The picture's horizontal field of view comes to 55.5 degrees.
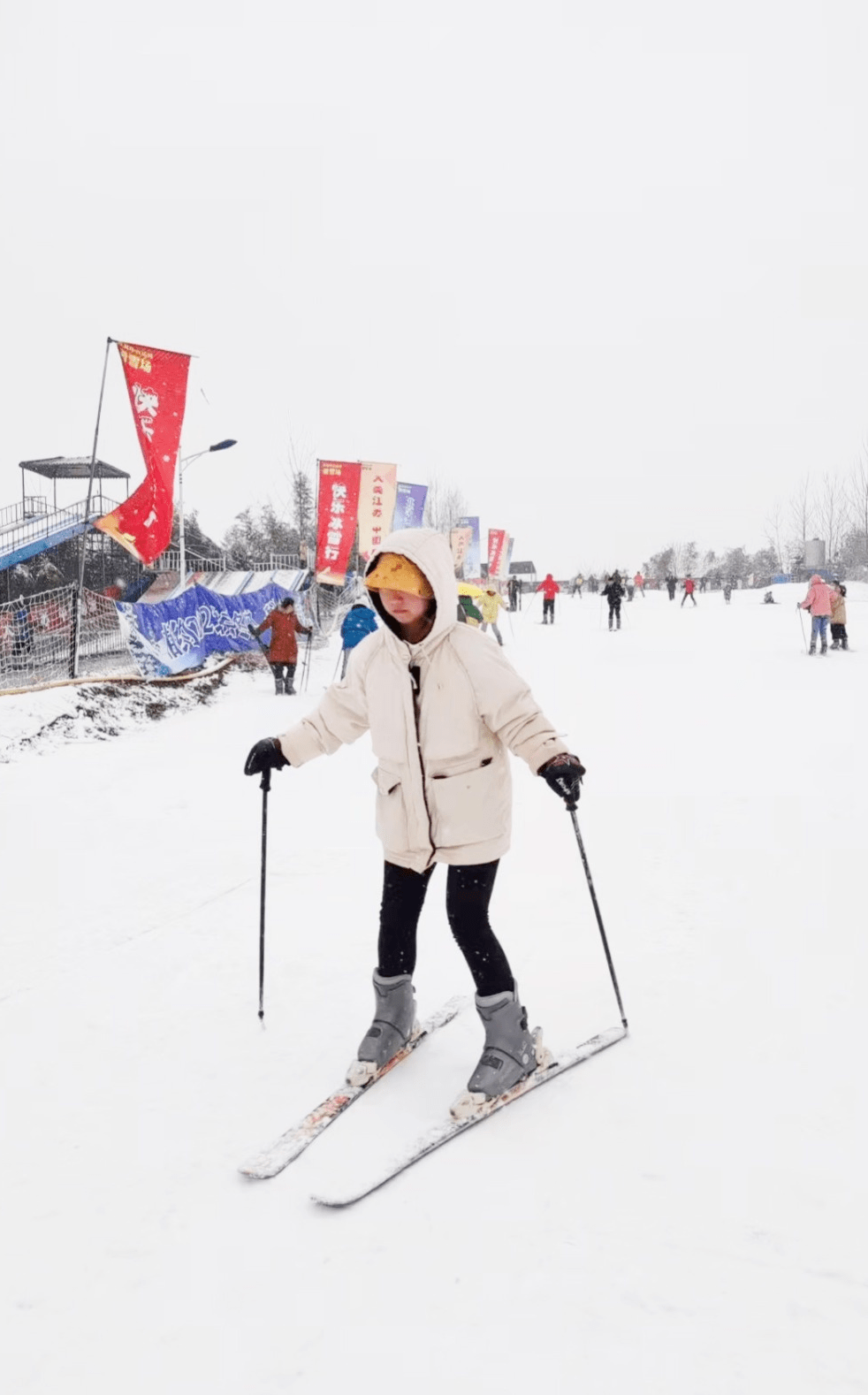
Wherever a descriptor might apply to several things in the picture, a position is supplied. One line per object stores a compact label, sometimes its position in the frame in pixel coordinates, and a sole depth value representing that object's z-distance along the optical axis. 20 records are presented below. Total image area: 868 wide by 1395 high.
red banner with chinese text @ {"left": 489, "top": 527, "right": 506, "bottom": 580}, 38.61
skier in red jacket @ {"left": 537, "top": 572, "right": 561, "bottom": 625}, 27.95
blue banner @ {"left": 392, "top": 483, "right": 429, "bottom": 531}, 25.17
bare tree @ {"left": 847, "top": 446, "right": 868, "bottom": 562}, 54.17
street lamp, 21.57
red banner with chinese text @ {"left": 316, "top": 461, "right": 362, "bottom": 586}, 20.50
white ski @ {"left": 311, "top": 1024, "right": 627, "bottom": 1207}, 2.21
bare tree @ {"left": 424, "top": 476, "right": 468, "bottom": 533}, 54.94
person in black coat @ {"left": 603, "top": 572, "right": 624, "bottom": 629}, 23.84
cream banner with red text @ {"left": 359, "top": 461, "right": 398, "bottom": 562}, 21.72
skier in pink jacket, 16.61
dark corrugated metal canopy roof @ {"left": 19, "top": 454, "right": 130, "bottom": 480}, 28.60
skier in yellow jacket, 18.27
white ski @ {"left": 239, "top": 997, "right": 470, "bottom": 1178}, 2.31
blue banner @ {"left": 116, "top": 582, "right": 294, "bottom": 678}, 13.34
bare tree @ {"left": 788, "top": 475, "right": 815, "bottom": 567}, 65.21
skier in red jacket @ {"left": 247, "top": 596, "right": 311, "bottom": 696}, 13.37
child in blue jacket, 11.69
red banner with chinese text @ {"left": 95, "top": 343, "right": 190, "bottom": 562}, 11.62
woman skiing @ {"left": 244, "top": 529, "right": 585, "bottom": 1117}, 2.55
